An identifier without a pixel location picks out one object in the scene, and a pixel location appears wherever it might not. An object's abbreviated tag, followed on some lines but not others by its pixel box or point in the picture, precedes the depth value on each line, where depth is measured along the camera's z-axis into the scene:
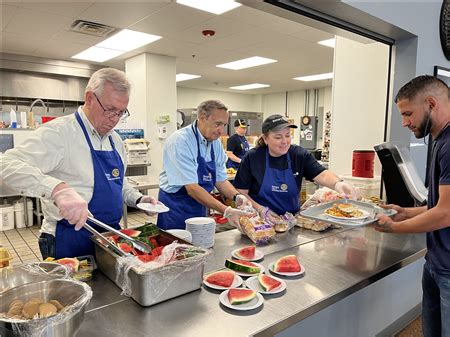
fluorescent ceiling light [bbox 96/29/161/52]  5.27
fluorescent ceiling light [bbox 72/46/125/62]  6.33
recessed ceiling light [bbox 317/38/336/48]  5.52
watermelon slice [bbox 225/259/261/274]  1.49
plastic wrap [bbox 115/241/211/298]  1.17
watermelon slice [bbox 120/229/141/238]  1.54
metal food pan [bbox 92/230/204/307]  1.17
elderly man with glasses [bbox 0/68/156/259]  1.60
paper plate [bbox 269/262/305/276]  1.48
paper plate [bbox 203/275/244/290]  1.34
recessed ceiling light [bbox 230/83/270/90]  10.53
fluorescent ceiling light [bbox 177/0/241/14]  3.91
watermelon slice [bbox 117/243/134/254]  1.36
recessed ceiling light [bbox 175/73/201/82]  8.98
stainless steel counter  1.09
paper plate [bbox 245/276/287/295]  1.32
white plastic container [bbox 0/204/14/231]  5.55
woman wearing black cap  2.35
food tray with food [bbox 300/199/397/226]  1.90
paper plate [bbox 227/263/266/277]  1.48
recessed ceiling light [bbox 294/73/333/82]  8.78
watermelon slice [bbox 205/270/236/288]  1.37
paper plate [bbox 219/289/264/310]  1.20
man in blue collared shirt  2.26
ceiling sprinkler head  5.03
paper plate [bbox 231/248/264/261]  1.66
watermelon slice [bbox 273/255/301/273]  1.52
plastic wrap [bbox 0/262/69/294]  1.14
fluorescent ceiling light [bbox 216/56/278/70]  6.92
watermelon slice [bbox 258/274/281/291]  1.34
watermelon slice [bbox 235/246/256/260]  1.68
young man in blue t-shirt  1.50
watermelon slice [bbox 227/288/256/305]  1.22
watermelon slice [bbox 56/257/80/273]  1.34
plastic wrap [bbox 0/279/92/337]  0.86
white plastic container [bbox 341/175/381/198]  2.78
